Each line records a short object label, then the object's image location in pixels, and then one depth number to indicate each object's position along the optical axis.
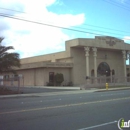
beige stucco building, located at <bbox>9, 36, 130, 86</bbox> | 44.98
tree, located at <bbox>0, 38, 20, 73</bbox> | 25.80
